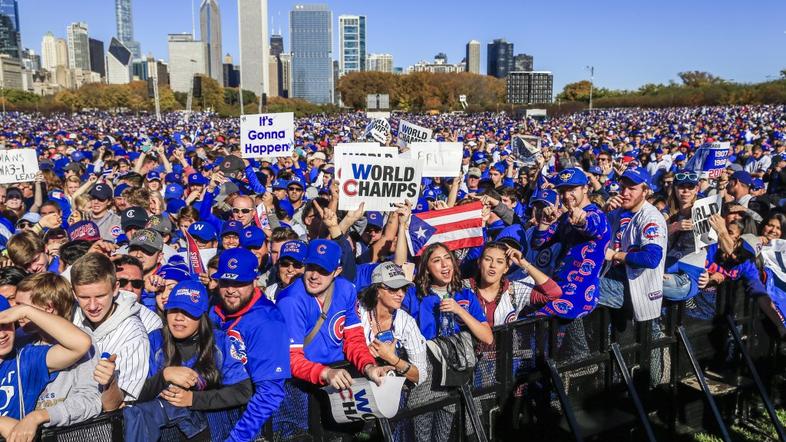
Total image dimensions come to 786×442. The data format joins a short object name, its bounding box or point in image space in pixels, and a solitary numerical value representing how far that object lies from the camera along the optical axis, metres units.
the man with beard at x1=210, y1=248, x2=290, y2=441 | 3.87
